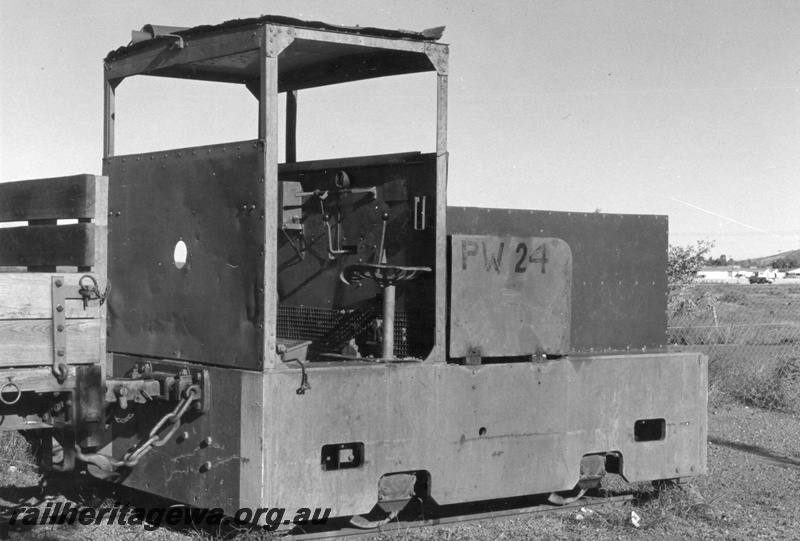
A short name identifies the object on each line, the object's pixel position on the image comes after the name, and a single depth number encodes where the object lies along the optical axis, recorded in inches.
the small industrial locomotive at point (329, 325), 210.1
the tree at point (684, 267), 618.2
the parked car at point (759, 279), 2584.2
